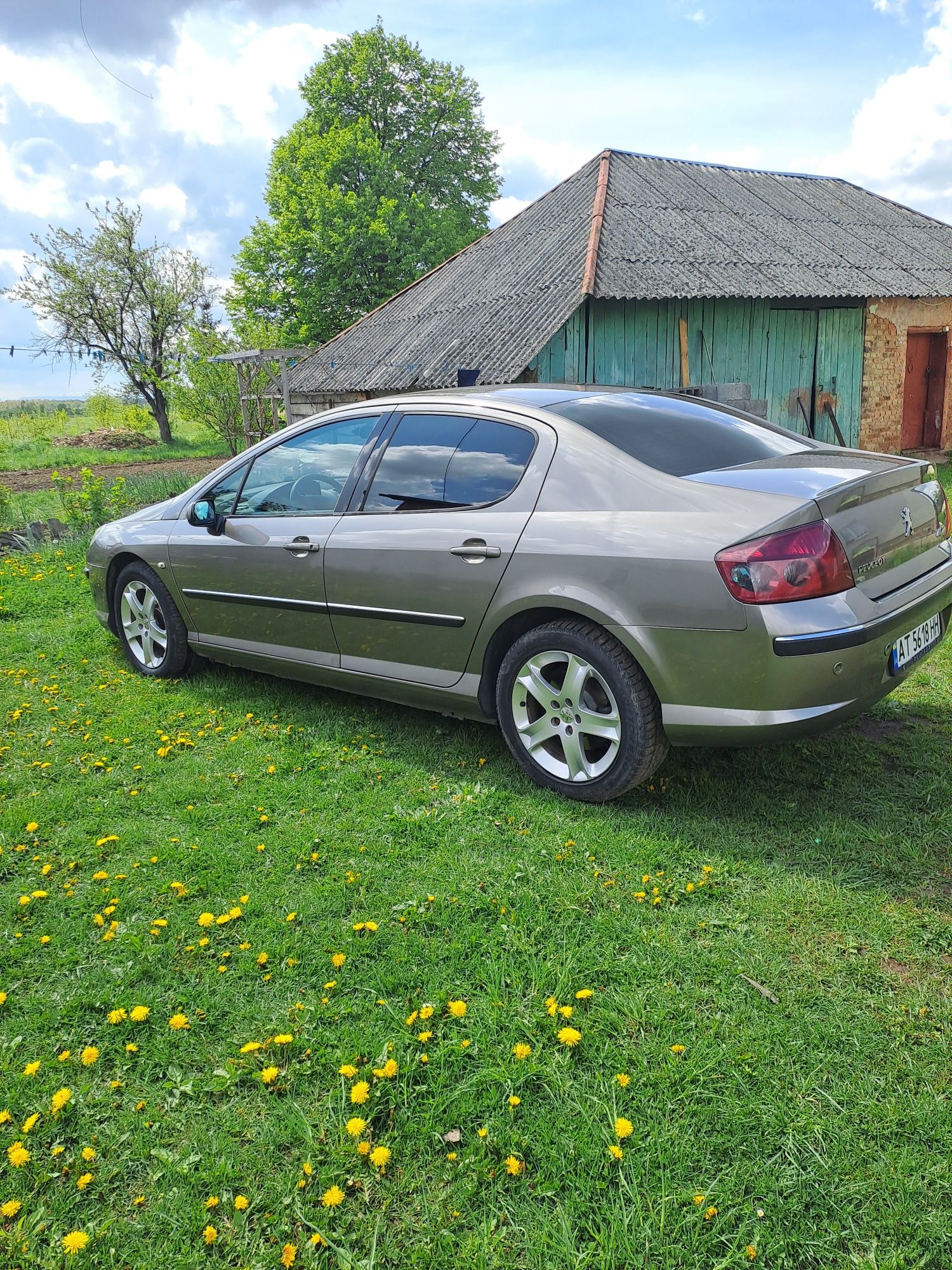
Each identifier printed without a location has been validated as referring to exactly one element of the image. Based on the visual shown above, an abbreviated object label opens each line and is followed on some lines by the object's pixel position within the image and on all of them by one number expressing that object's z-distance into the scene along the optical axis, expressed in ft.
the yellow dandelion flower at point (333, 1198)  6.44
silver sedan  10.19
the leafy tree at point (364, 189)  100.83
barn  44.57
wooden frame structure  61.98
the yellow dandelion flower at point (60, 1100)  7.43
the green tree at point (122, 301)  116.26
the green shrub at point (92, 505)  33.76
